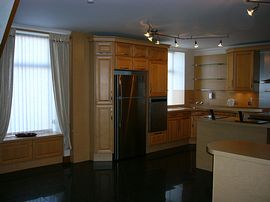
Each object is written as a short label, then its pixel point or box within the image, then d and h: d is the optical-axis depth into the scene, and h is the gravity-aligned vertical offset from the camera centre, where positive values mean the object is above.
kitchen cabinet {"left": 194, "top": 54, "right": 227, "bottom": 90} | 7.82 +0.56
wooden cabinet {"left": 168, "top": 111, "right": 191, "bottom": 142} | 7.13 -0.85
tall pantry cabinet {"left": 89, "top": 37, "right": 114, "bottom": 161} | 5.75 -0.13
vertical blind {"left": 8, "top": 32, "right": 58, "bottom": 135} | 5.14 +0.07
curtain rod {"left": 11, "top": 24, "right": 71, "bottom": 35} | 5.04 +1.12
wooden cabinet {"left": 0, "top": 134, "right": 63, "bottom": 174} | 4.95 -1.10
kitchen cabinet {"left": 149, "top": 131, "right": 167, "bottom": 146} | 6.64 -1.07
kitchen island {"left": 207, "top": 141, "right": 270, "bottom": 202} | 2.32 -0.67
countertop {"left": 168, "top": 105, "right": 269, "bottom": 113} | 4.66 -0.27
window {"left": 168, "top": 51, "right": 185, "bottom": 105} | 7.96 +0.39
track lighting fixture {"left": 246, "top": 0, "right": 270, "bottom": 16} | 3.03 +0.86
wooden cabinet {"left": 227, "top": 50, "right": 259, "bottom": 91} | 6.84 +0.55
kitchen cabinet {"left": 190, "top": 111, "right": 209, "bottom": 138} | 7.57 -0.73
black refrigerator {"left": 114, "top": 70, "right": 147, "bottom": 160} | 5.90 -0.46
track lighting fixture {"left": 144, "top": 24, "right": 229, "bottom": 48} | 5.25 +1.15
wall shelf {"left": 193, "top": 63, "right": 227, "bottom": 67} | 7.82 +0.77
